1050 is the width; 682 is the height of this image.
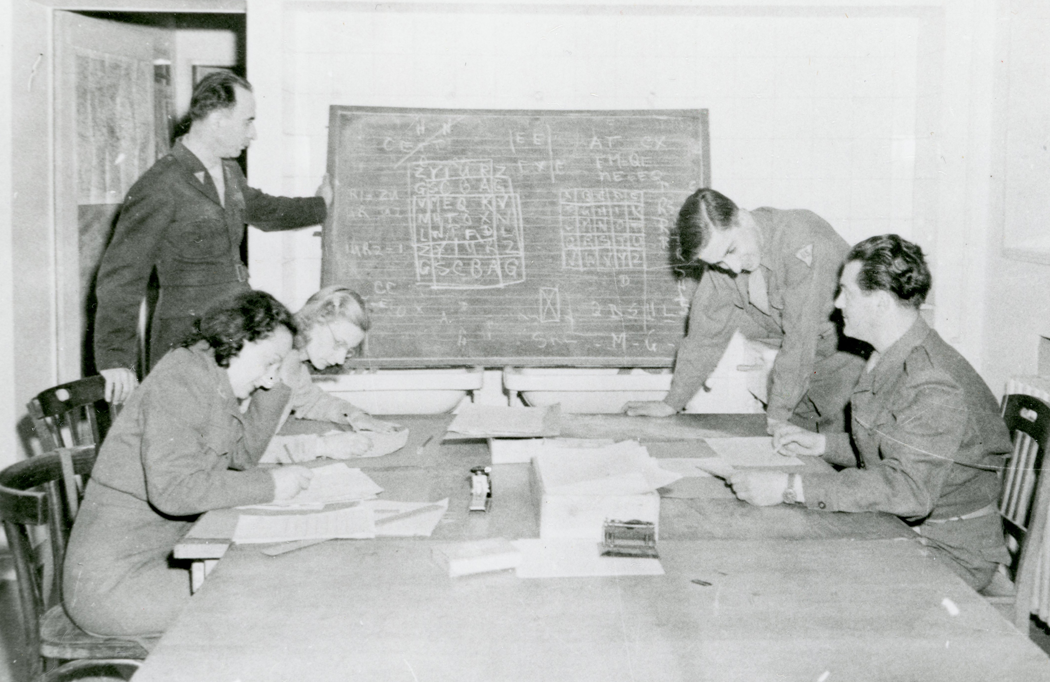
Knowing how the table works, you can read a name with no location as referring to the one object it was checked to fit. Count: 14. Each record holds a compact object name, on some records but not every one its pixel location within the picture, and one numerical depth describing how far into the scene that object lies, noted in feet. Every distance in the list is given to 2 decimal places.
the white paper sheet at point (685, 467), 7.55
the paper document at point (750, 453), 7.82
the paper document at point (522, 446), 7.84
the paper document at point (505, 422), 8.16
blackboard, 13.32
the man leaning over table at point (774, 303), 9.46
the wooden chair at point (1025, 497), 7.12
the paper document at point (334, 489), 6.67
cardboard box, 6.04
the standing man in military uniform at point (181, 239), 10.30
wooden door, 13.02
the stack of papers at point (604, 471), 6.20
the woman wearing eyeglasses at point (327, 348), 9.23
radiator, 9.34
